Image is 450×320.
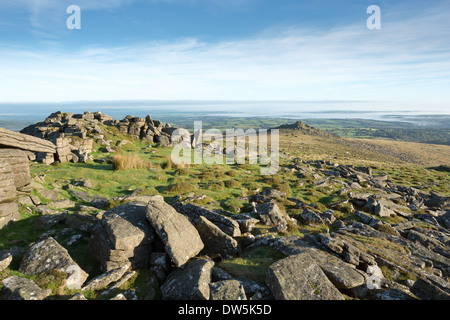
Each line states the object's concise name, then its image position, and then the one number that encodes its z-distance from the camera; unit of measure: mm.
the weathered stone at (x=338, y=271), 7883
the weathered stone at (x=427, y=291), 7651
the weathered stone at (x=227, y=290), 6971
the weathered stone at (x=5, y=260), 7624
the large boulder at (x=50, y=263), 7711
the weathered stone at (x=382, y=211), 18984
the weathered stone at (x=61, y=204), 14000
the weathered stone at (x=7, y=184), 11586
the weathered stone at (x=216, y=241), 10672
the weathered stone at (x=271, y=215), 14797
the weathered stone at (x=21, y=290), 6539
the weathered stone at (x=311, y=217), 16364
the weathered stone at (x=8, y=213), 10864
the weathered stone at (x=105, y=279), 7699
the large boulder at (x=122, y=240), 8875
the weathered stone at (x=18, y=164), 13211
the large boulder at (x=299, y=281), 7020
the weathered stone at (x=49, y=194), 14875
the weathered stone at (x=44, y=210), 12828
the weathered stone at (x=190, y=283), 7184
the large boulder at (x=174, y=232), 9066
